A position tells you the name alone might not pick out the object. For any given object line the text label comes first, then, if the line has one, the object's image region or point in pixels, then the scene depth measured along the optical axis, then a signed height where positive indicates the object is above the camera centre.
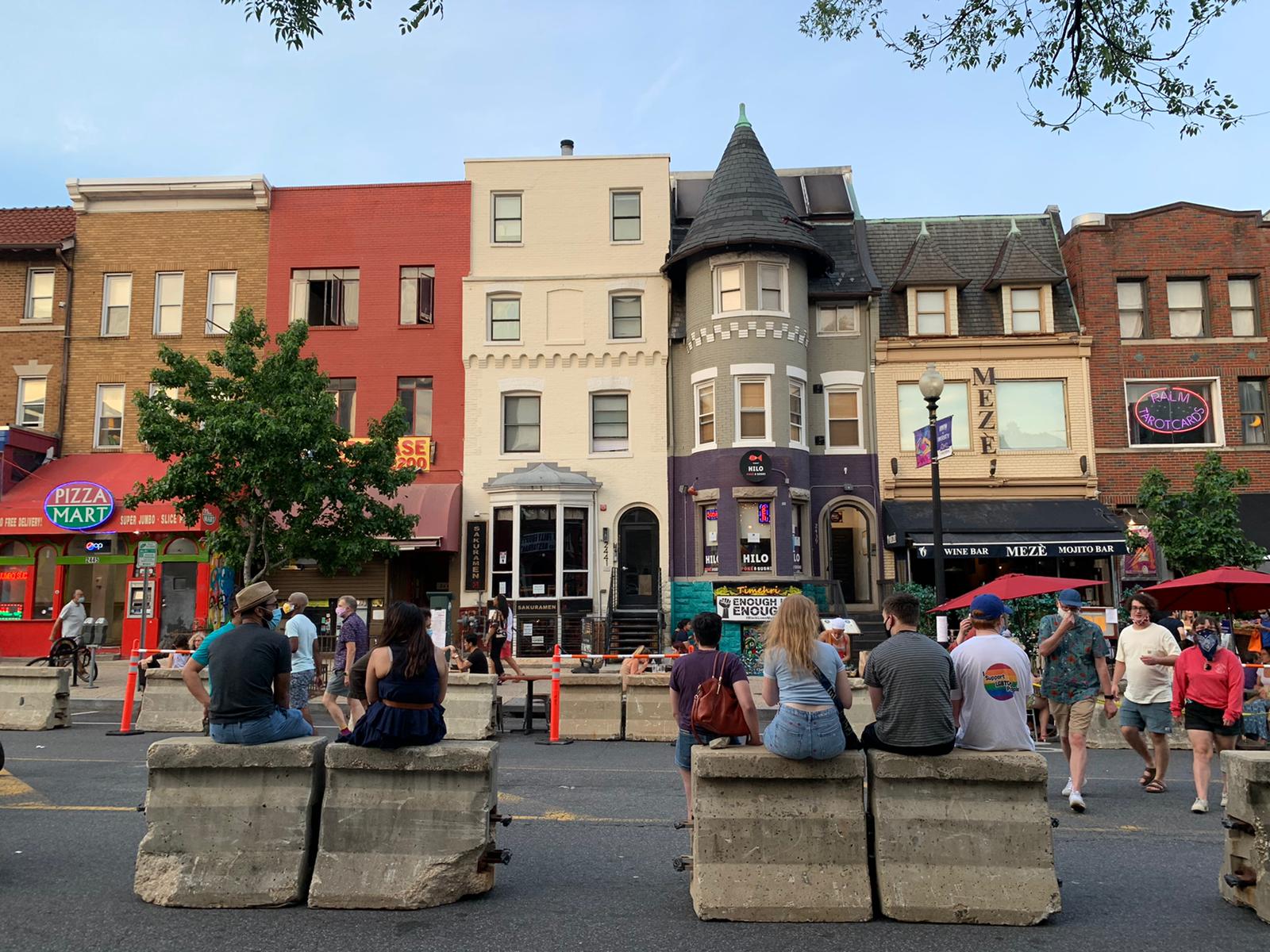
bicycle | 18.83 -1.04
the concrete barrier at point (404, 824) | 5.57 -1.30
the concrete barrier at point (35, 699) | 13.95 -1.39
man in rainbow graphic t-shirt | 6.02 -0.62
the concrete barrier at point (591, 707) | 13.19 -1.45
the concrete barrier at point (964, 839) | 5.30 -1.34
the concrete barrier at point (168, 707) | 13.88 -1.50
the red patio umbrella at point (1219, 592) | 11.78 +0.08
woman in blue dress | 5.66 -0.52
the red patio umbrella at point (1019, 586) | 14.43 +0.19
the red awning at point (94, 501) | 23.58 +2.48
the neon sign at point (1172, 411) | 24.45 +4.76
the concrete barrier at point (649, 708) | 13.05 -1.47
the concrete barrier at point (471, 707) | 12.72 -1.39
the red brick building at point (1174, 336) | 24.50 +6.73
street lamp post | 15.56 +2.30
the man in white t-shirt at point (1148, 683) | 9.12 -0.81
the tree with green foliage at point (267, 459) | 18.36 +2.82
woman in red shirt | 8.11 -0.85
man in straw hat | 5.79 -0.50
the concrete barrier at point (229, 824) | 5.57 -1.30
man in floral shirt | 9.10 -0.64
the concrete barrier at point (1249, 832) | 5.40 -1.34
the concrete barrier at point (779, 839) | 5.37 -1.35
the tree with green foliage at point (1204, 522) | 20.94 +1.68
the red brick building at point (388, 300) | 25.78 +8.23
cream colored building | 24.58 +5.62
